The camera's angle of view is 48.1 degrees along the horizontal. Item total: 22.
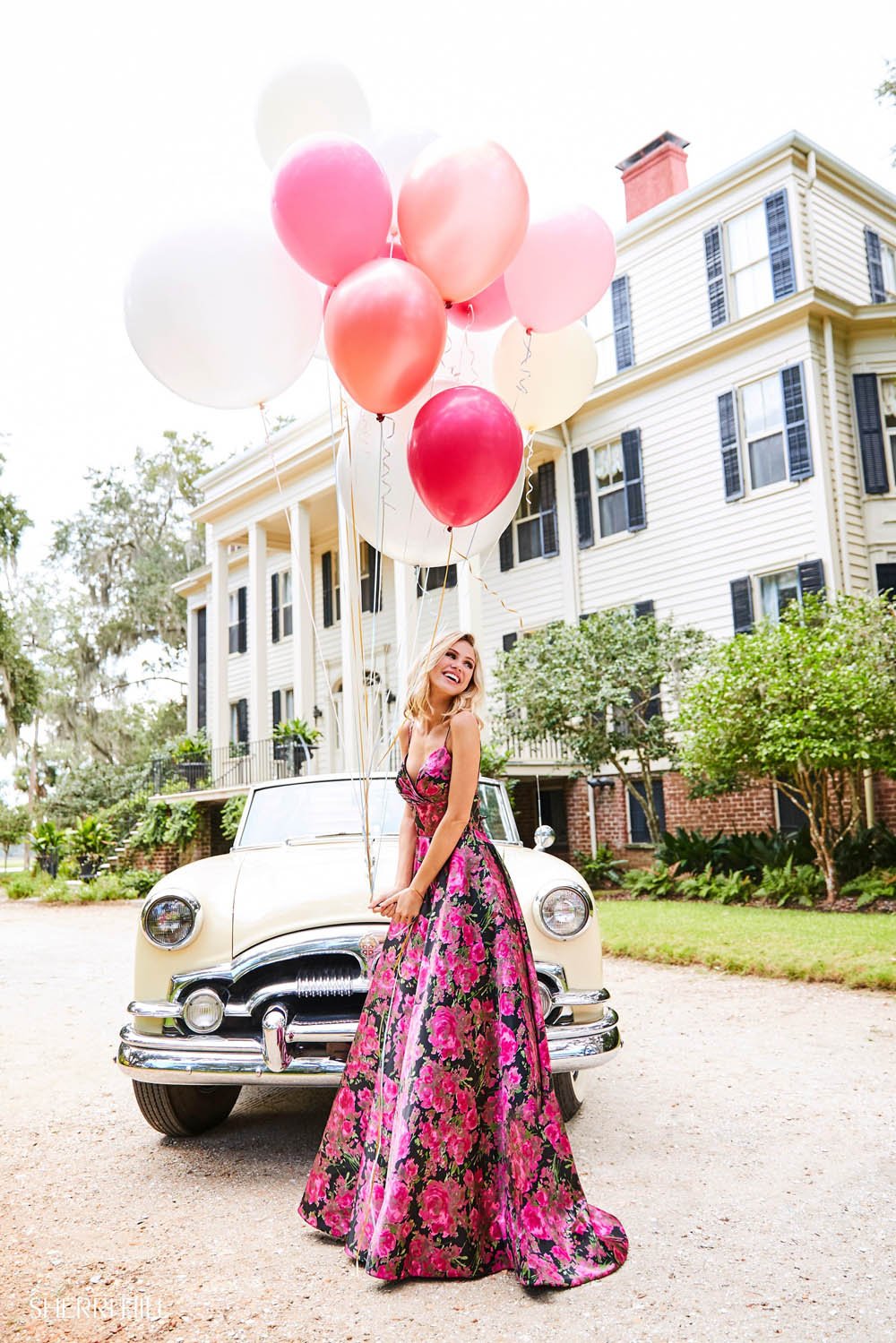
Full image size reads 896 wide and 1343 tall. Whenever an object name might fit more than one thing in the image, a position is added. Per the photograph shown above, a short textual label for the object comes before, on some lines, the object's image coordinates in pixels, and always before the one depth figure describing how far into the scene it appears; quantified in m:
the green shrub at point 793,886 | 11.27
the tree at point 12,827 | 34.27
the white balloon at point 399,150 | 4.12
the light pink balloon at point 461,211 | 3.53
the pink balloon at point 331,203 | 3.47
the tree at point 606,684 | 13.80
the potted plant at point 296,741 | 17.55
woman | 2.78
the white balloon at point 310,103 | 4.00
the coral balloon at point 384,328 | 3.42
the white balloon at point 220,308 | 3.68
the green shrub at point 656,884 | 12.89
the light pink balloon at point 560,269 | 4.09
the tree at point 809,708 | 10.34
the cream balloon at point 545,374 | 4.62
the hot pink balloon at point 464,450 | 3.70
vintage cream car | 3.54
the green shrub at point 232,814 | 17.03
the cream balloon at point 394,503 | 4.36
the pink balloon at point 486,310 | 4.28
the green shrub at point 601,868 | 14.25
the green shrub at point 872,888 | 10.57
